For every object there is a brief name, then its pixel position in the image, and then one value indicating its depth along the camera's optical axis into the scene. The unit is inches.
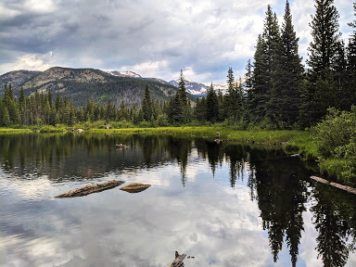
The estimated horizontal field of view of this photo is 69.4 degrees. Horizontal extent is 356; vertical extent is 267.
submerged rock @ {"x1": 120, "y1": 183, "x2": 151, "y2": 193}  840.9
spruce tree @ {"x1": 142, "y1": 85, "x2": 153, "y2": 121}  4930.1
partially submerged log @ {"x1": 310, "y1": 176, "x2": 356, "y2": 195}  732.7
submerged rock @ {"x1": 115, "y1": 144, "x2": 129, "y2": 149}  2042.1
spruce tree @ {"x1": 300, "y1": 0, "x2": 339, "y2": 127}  1744.6
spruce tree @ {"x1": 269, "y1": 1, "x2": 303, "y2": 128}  2087.8
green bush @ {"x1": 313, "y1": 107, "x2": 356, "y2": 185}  704.4
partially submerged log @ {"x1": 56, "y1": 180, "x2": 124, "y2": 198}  783.1
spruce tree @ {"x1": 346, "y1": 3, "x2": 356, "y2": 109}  1430.9
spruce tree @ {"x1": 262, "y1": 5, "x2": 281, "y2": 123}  2185.0
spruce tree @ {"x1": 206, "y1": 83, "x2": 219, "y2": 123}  3833.9
